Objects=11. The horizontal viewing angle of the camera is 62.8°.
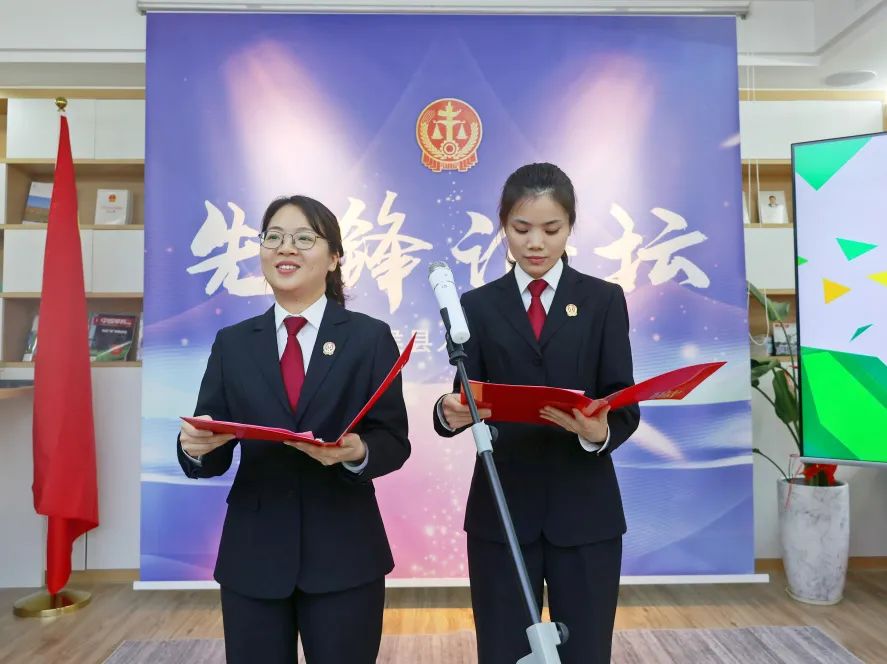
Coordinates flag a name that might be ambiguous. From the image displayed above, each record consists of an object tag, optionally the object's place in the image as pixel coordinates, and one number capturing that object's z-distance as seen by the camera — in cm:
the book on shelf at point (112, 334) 387
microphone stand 100
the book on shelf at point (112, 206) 392
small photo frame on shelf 392
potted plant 315
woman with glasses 126
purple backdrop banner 302
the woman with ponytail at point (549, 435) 136
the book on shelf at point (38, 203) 389
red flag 309
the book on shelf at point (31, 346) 387
